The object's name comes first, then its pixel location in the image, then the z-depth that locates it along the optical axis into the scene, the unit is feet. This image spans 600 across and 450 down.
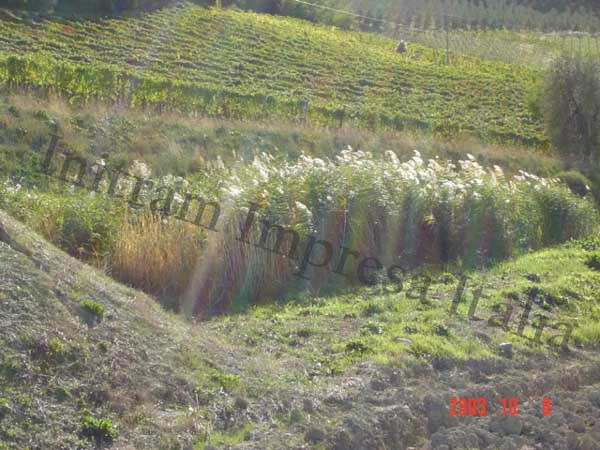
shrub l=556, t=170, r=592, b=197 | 71.90
